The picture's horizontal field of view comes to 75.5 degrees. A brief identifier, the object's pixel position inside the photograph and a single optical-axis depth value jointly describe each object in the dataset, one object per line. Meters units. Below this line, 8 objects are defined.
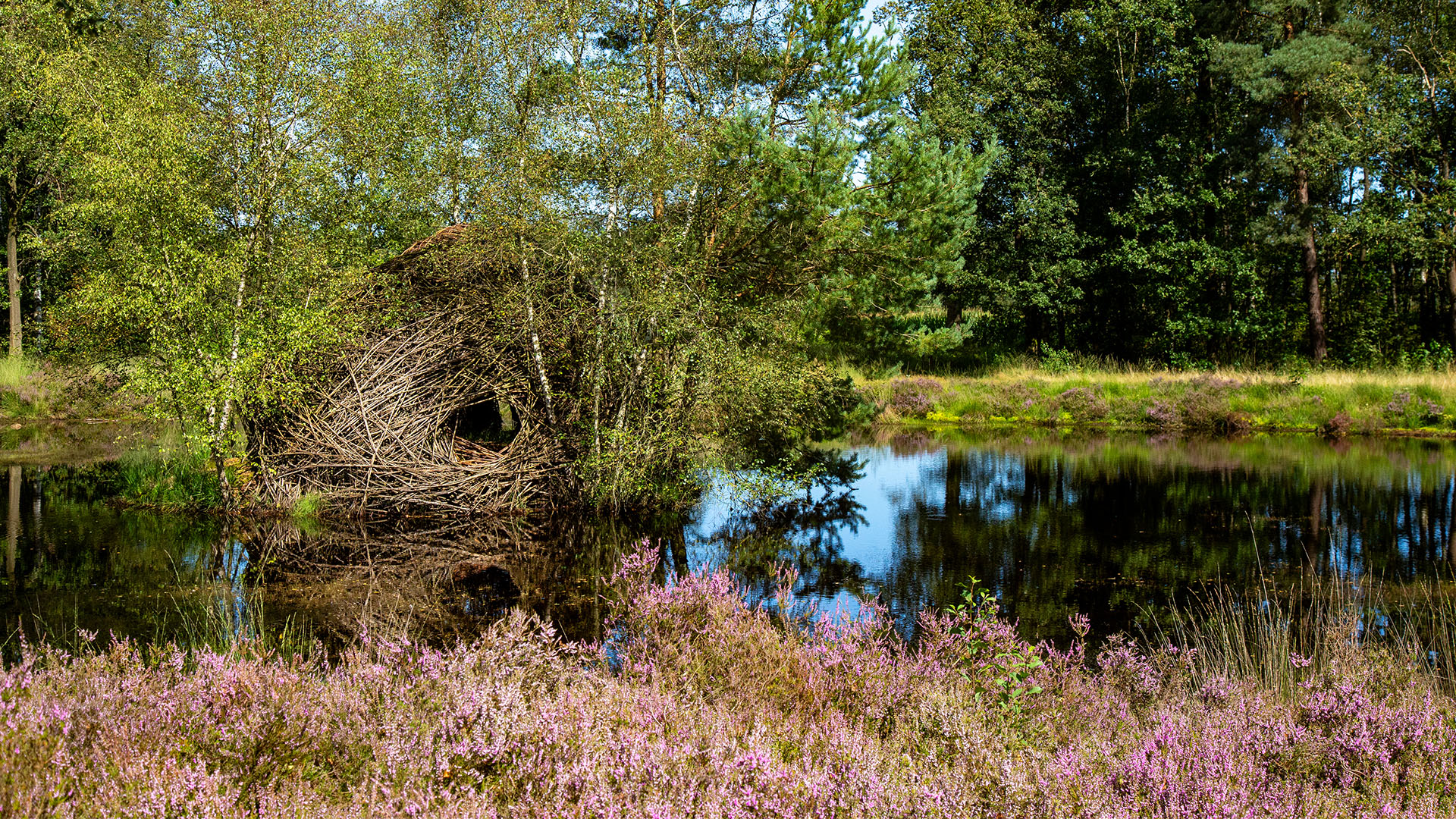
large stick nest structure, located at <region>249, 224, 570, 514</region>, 14.26
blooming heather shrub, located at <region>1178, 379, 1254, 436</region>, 27.00
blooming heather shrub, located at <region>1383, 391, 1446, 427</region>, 24.97
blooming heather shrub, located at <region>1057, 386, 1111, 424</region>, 29.16
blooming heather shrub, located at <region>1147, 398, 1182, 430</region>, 27.78
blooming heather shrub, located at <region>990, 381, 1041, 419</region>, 29.88
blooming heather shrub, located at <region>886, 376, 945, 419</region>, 30.42
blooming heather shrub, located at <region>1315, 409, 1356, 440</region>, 25.41
